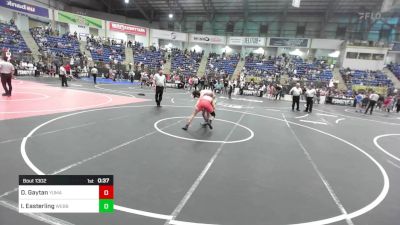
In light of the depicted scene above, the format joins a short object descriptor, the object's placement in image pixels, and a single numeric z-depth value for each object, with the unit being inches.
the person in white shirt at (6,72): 416.6
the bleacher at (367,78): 1183.3
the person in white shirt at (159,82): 461.4
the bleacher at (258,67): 1330.0
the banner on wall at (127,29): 1421.0
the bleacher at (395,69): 1249.1
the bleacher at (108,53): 1272.1
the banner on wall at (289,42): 1466.5
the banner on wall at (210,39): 1606.8
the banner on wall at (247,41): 1545.3
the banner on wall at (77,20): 1274.6
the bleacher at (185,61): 1381.6
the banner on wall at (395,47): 1346.2
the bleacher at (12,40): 1015.0
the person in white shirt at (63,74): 661.9
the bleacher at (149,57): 1379.2
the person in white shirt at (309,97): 603.1
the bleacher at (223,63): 1421.0
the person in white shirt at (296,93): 600.7
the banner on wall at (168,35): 1557.9
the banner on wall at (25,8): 1109.1
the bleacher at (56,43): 1151.2
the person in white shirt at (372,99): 665.5
